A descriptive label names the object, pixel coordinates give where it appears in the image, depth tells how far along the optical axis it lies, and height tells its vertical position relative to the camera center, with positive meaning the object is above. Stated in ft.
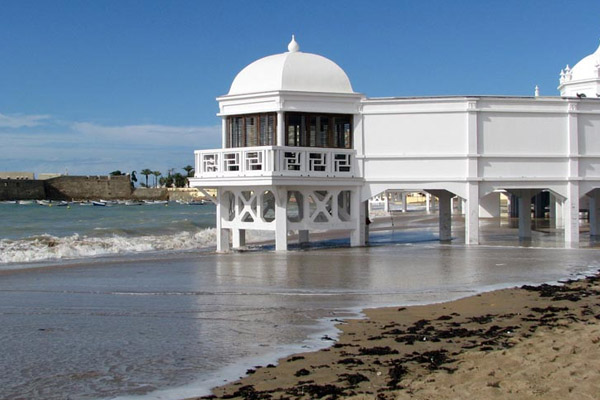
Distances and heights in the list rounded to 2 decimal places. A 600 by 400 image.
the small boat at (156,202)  551.59 +2.44
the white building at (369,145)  76.33 +5.99
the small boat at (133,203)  518.78 +1.76
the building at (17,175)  547.49 +23.30
